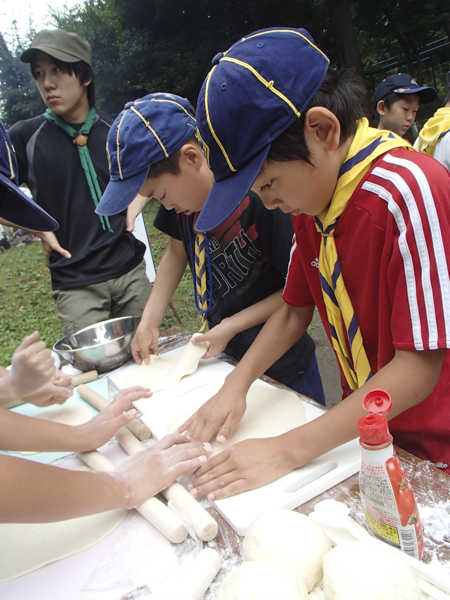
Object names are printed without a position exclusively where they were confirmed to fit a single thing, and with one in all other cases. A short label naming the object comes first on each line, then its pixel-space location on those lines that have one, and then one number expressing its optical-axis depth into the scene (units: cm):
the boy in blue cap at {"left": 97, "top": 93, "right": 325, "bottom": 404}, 159
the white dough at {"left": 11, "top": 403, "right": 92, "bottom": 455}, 160
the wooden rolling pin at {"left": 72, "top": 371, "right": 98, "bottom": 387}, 188
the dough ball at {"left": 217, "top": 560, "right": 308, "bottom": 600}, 68
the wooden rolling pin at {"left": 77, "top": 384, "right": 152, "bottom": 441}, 141
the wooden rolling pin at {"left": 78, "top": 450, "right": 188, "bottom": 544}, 96
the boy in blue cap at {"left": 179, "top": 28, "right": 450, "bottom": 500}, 93
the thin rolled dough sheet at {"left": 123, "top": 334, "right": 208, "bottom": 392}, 176
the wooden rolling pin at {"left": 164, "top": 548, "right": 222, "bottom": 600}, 80
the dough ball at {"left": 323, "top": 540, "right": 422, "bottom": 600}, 66
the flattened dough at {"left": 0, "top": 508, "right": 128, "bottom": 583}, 98
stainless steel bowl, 196
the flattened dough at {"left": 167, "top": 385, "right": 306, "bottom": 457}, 132
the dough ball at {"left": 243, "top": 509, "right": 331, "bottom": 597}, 77
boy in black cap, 378
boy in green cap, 262
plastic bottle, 73
